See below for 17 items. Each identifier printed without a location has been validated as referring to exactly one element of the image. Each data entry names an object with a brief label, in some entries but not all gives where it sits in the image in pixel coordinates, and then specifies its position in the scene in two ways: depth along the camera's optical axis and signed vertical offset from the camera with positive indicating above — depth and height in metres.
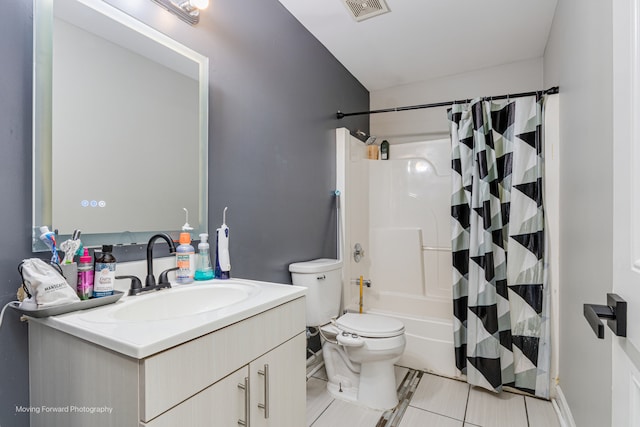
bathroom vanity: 0.71 -0.41
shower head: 2.99 +0.73
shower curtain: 1.95 -0.28
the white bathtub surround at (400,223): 2.67 -0.10
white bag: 0.82 -0.19
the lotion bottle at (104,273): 0.97 -0.19
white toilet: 1.82 -0.75
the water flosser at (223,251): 1.45 -0.18
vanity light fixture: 1.31 +0.87
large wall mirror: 0.98 +0.32
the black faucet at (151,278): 1.11 -0.24
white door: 0.58 +0.02
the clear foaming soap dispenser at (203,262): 1.37 -0.22
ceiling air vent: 1.93 +1.29
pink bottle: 0.95 -0.20
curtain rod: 1.92 +0.79
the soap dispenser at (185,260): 1.28 -0.19
